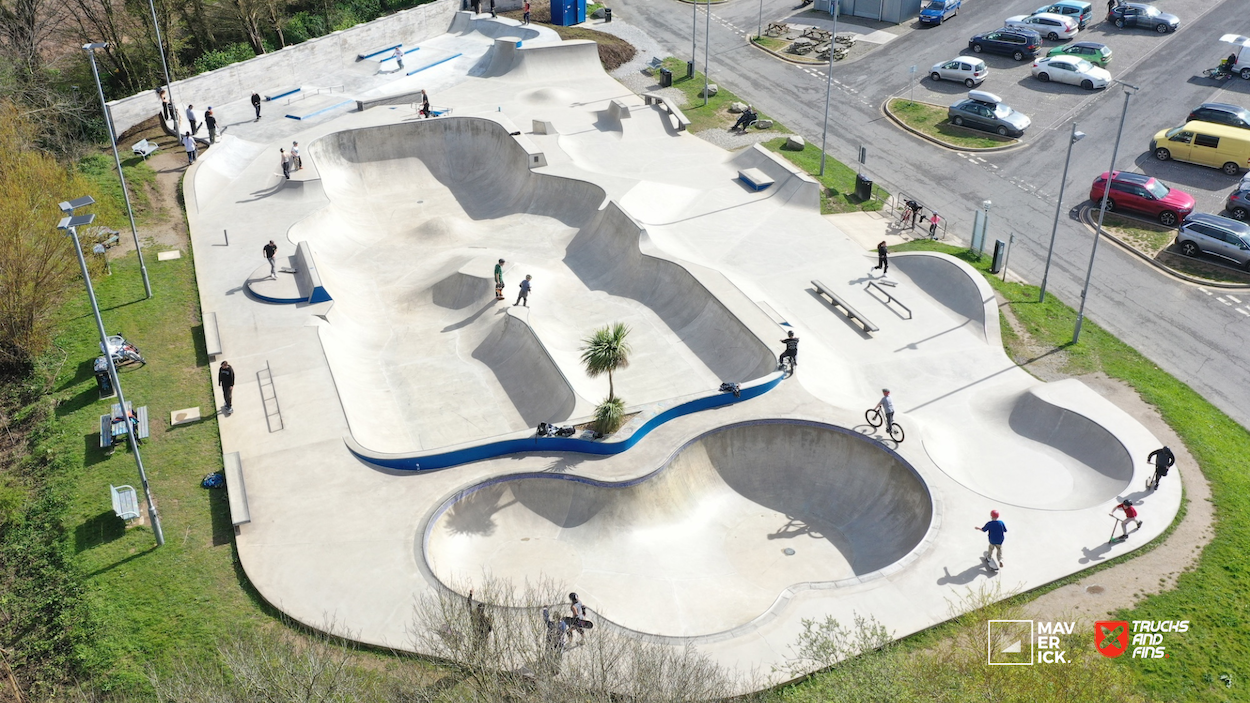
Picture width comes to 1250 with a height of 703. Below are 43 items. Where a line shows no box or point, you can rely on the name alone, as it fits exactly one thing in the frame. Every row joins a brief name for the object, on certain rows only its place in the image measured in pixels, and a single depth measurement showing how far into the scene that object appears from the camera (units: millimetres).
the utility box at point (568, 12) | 61531
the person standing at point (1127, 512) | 21875
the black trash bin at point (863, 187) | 40338
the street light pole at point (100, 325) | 20703
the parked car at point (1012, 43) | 52062
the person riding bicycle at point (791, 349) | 27828
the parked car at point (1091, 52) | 50219
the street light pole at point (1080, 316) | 29159
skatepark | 22156
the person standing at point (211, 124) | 43731
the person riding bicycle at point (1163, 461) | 23109
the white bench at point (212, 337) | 29828
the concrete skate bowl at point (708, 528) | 22609
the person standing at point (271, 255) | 33750
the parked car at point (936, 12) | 57438
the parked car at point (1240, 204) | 36500
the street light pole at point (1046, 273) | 28500
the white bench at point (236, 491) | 22906
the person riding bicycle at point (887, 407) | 25016
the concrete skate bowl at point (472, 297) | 29953
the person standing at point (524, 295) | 33031
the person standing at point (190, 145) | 42281
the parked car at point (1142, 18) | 53250
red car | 36906
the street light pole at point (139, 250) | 33219
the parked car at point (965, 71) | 49812
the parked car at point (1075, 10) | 54656
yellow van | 39812
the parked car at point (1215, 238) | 33781
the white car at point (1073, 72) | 47969
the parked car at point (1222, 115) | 41844
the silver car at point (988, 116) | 44812
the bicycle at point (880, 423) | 25281
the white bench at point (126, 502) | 22891
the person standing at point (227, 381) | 27219
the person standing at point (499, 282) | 34125
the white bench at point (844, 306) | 31312
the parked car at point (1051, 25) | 53312
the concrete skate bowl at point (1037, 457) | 24391
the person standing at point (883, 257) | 34219
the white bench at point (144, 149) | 41969
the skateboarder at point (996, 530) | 20812
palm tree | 25562
